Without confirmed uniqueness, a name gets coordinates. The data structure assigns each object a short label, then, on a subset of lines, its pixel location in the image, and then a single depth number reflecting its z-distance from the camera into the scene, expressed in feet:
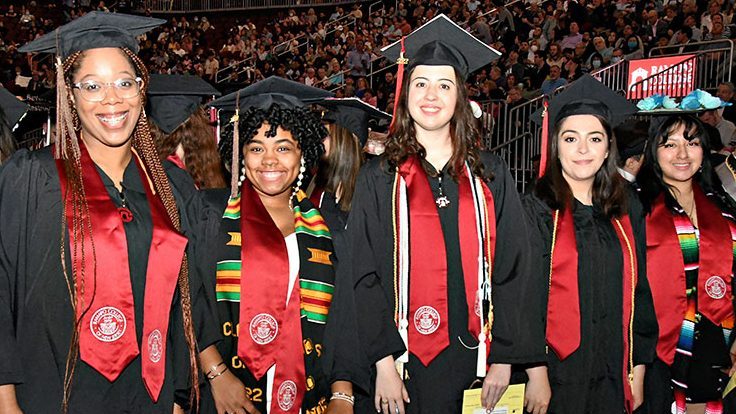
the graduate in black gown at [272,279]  10.59
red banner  37.60
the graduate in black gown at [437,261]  11.00
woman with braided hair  8.48
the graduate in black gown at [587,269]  12.29
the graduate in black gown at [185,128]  16.65
